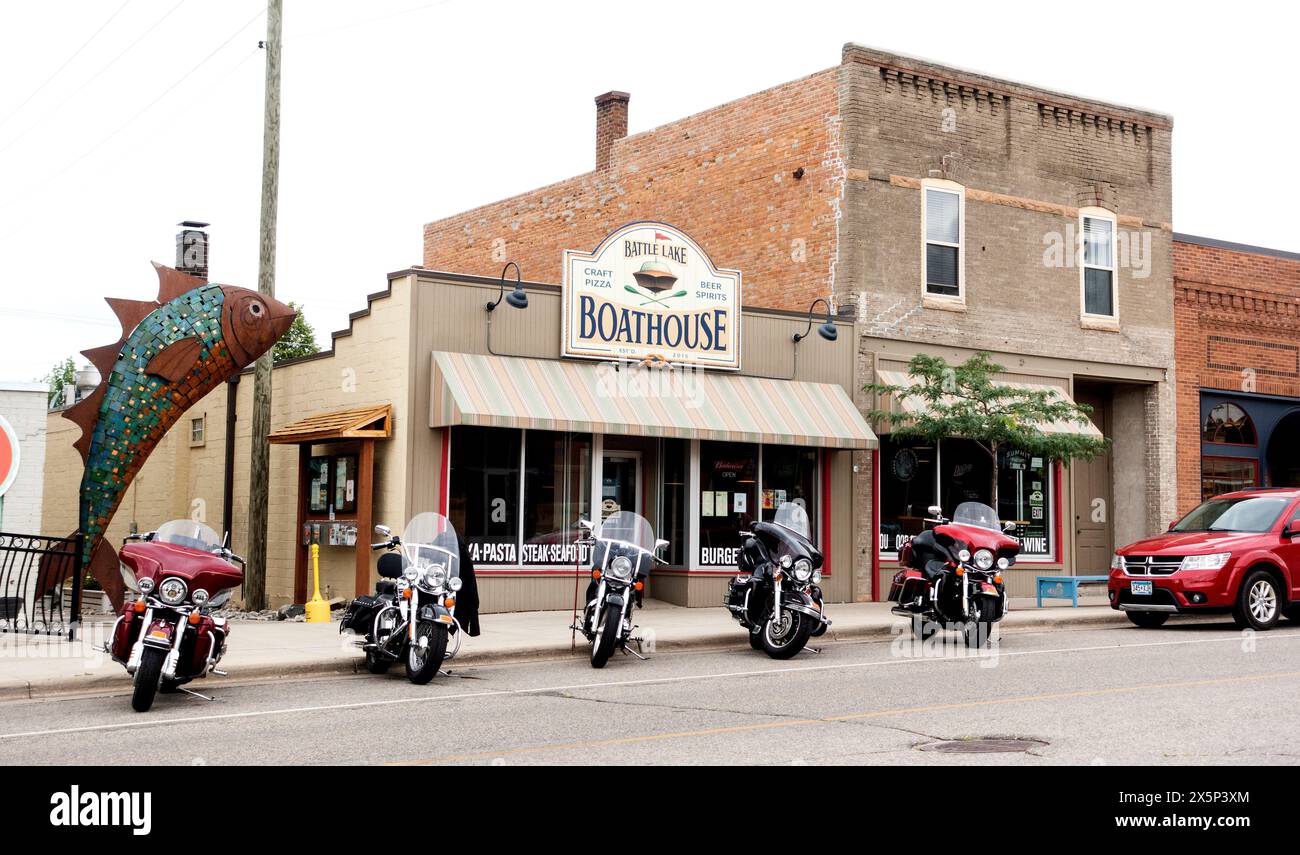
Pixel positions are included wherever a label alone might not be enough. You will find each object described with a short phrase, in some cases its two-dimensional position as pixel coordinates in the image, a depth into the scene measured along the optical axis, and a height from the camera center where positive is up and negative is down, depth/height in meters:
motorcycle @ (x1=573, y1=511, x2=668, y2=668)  12.88 -0.48
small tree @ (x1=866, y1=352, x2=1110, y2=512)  19.31 +1.64
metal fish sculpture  15.63 +1.80
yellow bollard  17.17 -1.14
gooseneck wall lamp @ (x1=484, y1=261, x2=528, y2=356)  18.00 +2.94
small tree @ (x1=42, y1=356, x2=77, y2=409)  67.41 +7.35
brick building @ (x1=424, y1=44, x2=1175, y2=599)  21.20 +4.69
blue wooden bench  19.53 -0.85
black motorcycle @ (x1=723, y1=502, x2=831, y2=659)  13.50 -0.65
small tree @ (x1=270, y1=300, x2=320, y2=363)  52.32 +7.23
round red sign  13.85 +0.64
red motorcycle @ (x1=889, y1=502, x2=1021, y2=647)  14.62 -0.50
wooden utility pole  18.30 +1.85
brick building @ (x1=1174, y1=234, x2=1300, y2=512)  24.58 +3.02
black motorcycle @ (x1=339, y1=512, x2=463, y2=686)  11.66 -0.72
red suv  16.08 -0.48
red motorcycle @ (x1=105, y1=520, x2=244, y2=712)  10.15 -0.69
